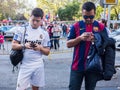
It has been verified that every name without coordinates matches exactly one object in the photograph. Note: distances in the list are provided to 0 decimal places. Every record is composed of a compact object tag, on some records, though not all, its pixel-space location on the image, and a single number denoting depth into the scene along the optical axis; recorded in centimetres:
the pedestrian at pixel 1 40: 1486
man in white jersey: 359
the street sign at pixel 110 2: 774
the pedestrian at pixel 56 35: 1485
